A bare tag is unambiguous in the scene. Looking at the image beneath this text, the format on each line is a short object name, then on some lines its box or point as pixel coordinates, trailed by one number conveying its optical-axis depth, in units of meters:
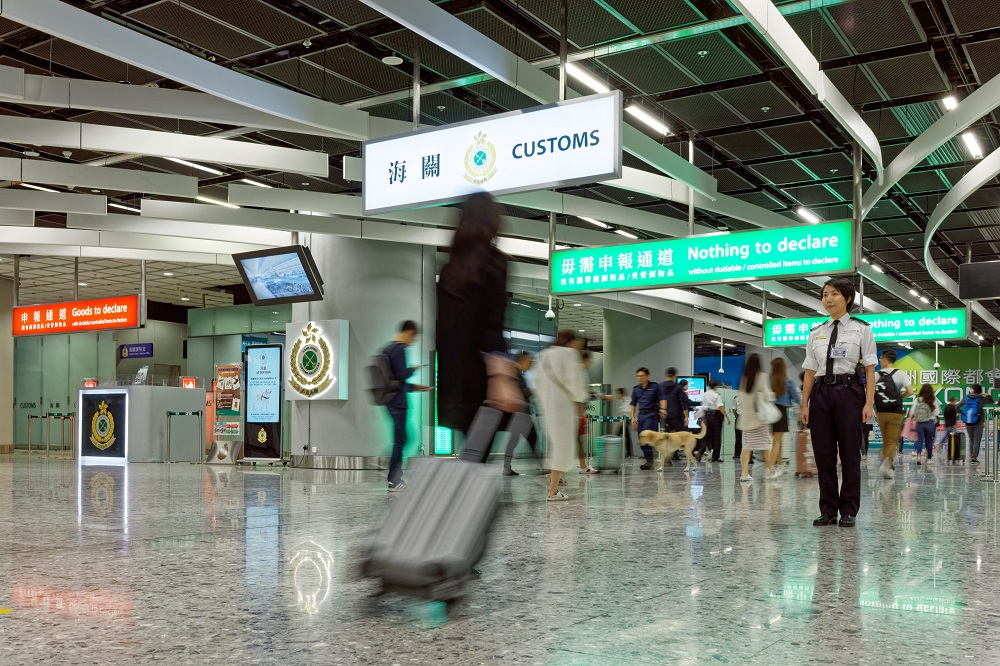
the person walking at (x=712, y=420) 16.73
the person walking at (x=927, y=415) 16.28
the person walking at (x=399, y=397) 7.81
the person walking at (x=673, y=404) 14.67
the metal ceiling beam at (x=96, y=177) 10.99
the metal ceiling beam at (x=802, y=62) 7.07
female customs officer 5.75
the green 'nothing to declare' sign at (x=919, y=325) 17.09
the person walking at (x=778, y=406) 11.98
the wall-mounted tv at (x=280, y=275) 13.82
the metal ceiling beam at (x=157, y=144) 9.52
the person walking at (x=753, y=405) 11.23
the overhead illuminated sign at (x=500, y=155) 6.67
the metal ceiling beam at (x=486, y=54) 7.05
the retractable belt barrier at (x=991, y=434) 11.07
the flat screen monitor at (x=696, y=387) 23.00
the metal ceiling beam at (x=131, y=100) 8.41
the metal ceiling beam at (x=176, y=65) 6.76
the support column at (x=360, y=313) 14.68
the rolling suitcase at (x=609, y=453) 13.13
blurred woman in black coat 3.31
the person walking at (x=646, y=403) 13.94
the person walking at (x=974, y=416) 17.00
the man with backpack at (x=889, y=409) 11.22
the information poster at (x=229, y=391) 17.52
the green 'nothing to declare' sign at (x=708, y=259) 9.49
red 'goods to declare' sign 16.81
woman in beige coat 7.81
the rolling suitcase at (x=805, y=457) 12.06
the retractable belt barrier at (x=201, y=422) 17.64
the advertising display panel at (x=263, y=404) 15.95
